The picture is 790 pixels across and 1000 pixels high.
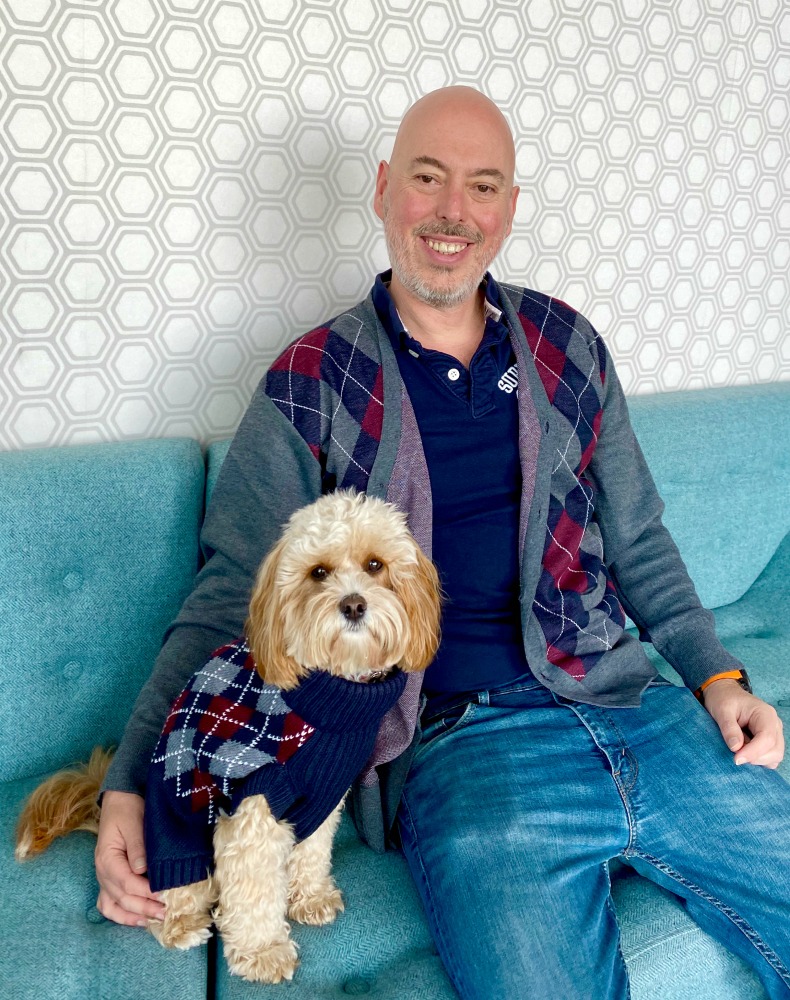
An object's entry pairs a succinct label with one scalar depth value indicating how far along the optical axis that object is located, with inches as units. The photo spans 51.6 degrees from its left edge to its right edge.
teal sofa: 48.8
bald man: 50.2
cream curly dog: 46.6
